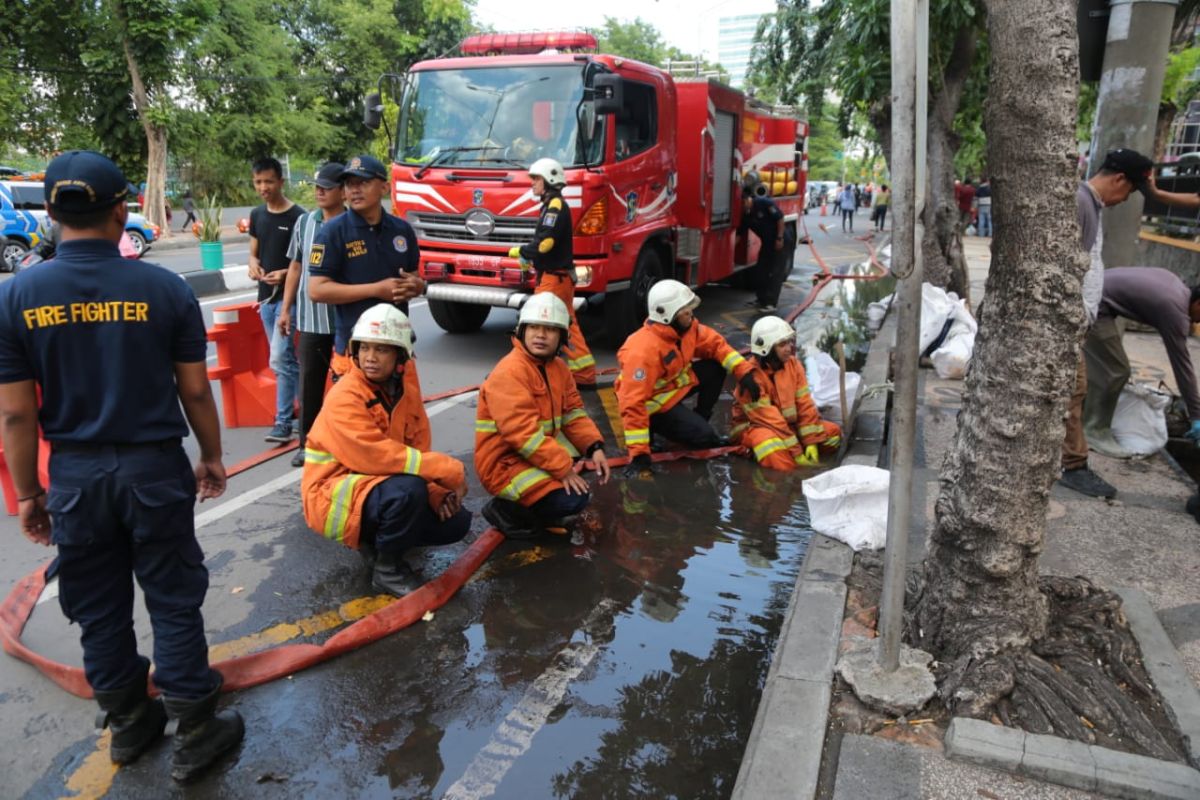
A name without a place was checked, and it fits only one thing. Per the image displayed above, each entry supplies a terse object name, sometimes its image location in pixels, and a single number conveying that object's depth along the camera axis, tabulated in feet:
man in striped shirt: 16.29
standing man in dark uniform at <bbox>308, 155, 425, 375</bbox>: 14.99
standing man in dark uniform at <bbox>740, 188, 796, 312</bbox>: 37.76
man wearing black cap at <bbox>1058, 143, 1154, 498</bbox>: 14.28
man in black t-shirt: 18.29
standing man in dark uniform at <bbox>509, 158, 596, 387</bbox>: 21.43
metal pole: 7.61
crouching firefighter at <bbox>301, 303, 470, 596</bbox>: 11.34
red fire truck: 25.52
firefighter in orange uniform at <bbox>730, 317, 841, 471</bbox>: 17.79
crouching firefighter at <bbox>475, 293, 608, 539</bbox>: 13.20
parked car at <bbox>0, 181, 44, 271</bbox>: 46.98
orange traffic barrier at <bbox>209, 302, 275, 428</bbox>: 19.38
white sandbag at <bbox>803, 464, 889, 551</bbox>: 13.08
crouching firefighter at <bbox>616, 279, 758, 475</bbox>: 17.17
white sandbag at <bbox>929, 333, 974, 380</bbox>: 23.91
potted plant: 45.85
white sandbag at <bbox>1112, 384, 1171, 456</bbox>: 17.22
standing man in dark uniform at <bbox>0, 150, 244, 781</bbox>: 7.71
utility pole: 15.75
